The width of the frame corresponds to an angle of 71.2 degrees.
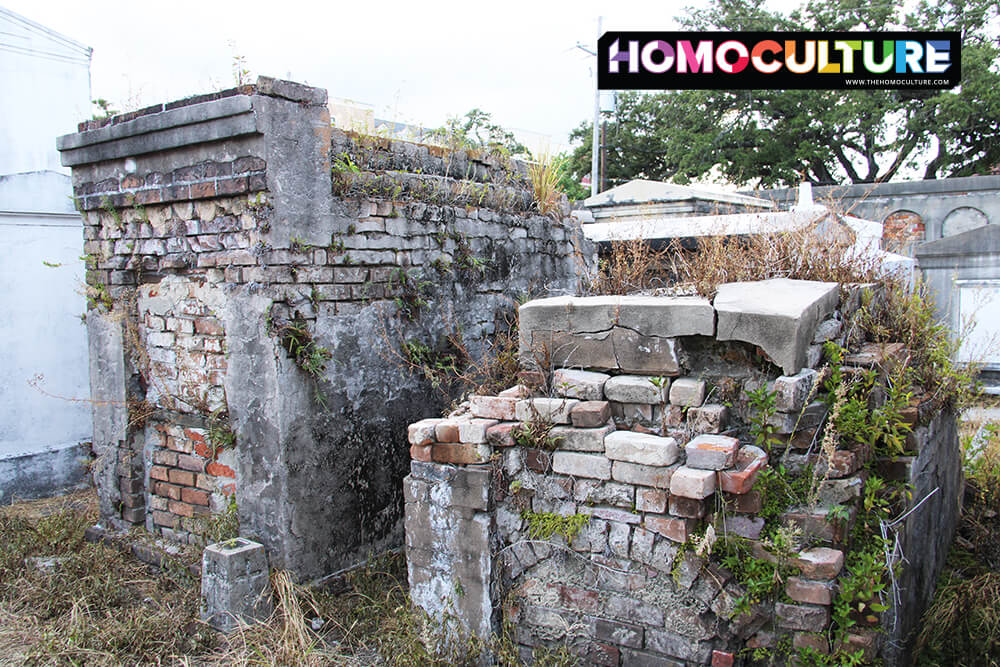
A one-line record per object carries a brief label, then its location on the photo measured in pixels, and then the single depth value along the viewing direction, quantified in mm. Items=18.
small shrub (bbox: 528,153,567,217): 6016
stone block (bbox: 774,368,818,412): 2801
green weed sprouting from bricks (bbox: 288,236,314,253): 4027
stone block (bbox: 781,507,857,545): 2699
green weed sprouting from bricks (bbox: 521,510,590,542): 3035
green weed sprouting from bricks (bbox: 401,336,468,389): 4633
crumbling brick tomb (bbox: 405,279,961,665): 2764
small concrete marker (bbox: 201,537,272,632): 3779
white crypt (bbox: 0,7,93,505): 6379
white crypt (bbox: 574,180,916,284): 6020
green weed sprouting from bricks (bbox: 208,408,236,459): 4195
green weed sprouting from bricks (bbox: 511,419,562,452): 3106
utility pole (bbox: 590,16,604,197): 20453
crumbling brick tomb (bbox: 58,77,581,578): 3996
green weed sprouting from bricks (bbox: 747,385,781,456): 2852
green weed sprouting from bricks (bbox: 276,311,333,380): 3965
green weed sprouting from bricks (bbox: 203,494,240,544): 4203
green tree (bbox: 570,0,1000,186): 21453
